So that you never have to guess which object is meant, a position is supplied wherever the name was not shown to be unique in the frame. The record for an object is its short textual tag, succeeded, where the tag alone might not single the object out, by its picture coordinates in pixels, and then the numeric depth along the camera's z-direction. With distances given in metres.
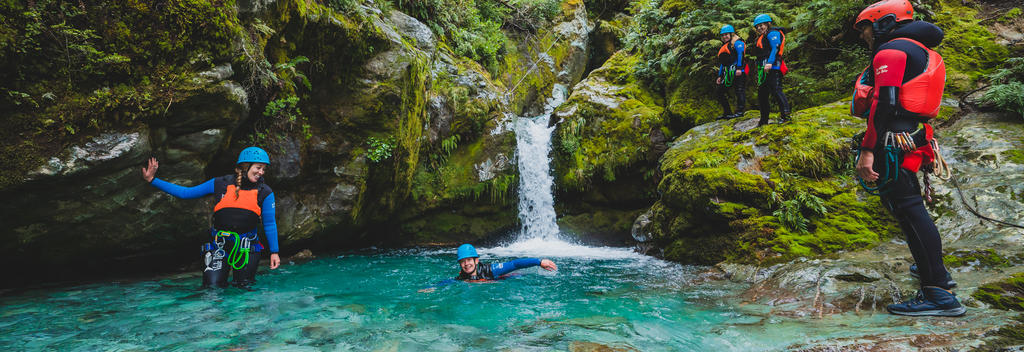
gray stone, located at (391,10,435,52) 11.41
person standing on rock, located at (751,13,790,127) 7.75
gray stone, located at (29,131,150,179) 4.54
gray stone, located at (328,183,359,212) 8.84
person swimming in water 5.72
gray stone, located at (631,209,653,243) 9.05
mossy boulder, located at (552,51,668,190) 11.41
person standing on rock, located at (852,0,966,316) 3.19
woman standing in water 5.19
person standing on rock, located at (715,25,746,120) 8.71
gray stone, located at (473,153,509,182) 12.00
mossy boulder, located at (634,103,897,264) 5.77
